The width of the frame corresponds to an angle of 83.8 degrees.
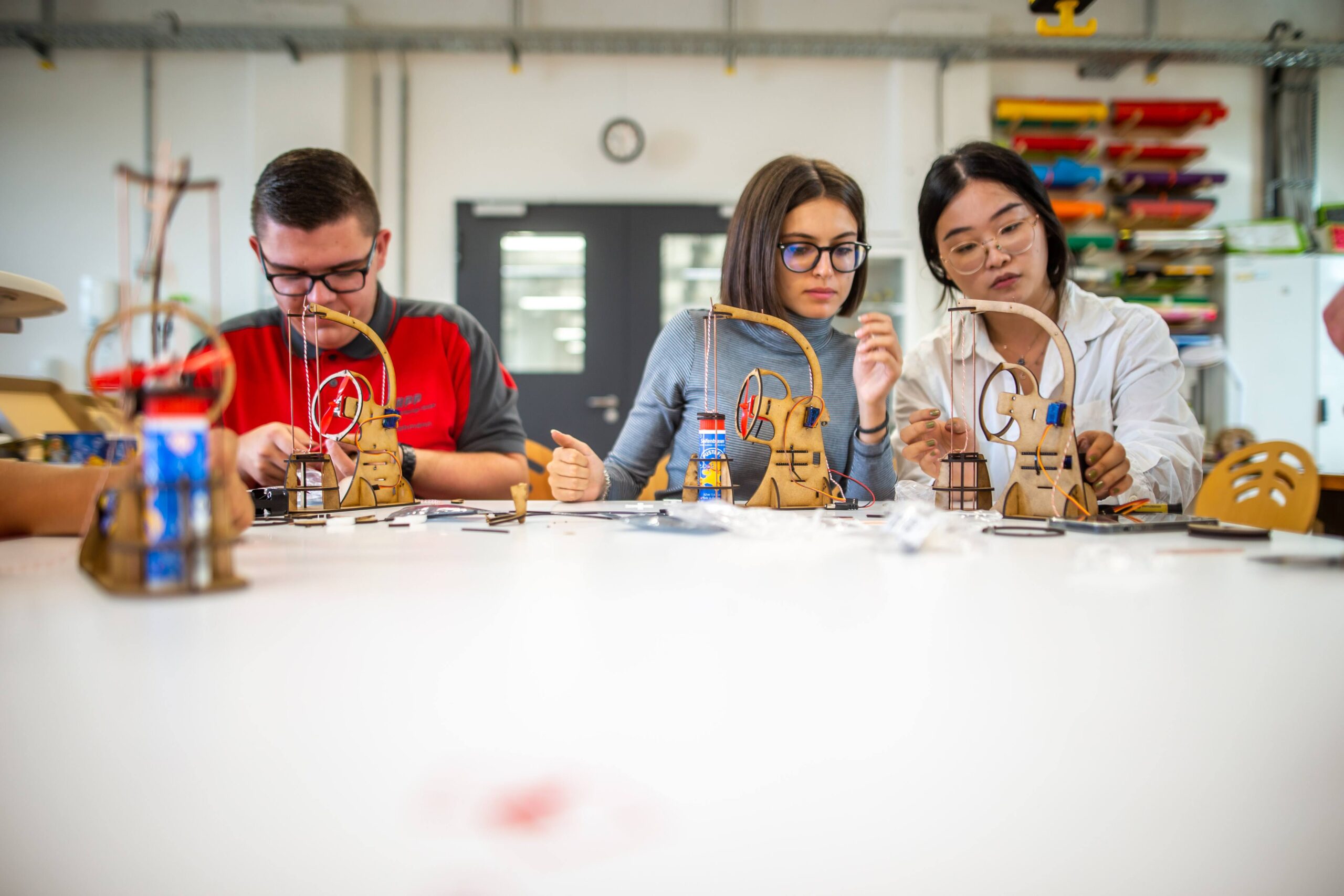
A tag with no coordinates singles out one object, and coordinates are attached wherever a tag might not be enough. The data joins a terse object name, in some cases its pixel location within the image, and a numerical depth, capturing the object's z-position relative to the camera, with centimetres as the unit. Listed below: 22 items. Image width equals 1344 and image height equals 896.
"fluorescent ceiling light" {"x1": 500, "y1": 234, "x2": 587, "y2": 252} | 450
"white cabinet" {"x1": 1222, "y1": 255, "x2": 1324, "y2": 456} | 430
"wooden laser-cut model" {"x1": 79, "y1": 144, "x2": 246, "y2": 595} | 52
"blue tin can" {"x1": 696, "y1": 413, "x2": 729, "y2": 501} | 122
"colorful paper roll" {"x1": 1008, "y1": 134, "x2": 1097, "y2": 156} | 445
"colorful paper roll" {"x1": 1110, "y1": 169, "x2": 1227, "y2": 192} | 447
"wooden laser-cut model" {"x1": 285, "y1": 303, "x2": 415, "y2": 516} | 111
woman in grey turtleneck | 161
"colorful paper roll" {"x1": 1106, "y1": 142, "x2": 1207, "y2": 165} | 450
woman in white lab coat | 156
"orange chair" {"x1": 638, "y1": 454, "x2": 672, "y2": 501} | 179
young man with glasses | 146
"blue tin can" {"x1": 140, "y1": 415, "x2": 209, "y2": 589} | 51
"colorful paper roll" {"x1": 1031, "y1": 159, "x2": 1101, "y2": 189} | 434
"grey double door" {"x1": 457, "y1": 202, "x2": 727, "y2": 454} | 447
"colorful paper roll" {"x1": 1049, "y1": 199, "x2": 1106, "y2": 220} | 435
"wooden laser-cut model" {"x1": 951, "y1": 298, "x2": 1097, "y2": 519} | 107
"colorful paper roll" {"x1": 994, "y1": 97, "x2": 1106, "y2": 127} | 437
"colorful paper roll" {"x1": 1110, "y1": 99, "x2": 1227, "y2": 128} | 445
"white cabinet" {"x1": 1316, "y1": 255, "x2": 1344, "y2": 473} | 427
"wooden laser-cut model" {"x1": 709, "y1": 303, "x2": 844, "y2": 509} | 121
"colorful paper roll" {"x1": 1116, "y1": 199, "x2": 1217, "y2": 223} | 446
